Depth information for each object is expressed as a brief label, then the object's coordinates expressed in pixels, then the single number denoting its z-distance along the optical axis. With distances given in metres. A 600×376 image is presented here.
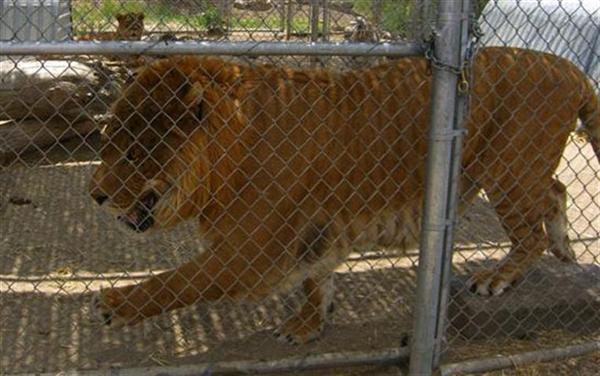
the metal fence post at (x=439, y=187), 3.12
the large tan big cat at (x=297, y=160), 3.53
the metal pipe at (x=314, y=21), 9.42
